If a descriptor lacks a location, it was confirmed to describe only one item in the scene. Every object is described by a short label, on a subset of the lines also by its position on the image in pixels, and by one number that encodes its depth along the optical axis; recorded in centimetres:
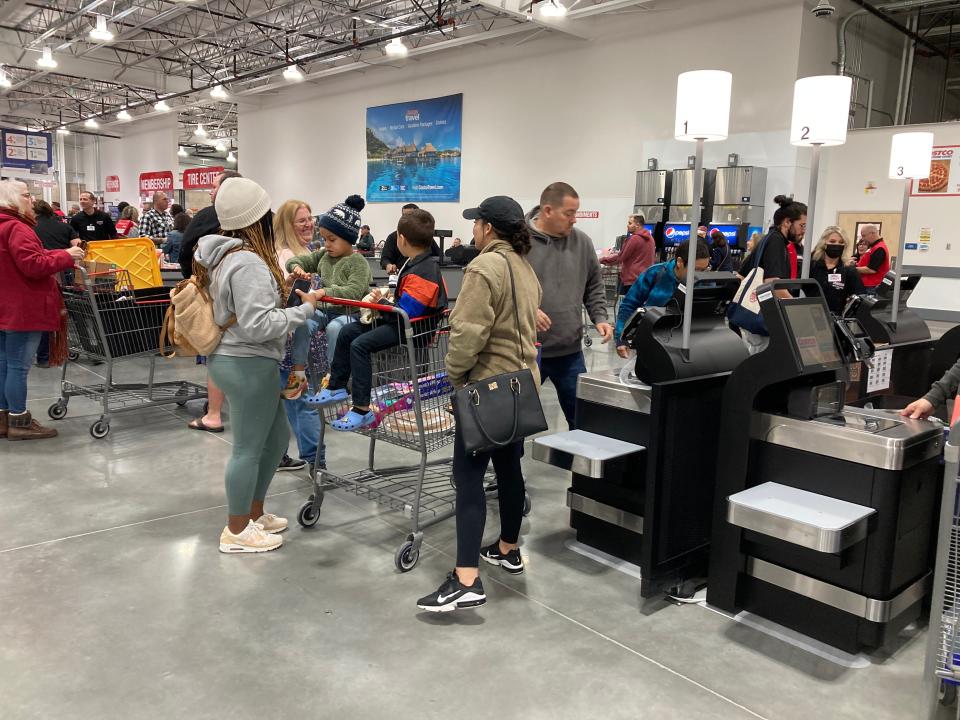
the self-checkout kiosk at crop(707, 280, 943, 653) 248
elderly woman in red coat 466
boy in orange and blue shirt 337
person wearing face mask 599
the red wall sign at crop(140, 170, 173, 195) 1560
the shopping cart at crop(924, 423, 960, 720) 191
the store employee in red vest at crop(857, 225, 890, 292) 773
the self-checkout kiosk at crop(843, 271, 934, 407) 413
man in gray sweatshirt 366
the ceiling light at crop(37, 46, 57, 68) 1419
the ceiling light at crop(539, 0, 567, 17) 1148
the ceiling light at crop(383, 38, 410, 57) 1291
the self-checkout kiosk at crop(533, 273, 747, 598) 284
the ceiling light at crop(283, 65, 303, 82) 1451
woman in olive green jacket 275
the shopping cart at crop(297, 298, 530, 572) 321
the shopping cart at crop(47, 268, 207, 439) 511
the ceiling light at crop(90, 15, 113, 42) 1236
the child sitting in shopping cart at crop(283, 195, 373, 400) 394
